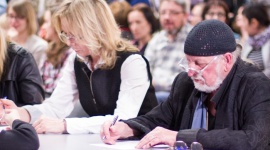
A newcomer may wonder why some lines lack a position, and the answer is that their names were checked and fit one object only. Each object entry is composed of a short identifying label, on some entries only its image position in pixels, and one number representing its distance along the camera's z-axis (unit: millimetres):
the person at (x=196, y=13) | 8299
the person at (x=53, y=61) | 6734
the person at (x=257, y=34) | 7191
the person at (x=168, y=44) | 7262
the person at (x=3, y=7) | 8588
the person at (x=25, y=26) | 7332
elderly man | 3198
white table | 3306
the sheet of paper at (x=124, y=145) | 3335
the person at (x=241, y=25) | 7887
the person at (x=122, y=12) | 8062
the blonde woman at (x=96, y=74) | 4136
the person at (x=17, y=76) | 4624
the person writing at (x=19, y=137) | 3071
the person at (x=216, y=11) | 7802
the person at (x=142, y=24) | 7994
